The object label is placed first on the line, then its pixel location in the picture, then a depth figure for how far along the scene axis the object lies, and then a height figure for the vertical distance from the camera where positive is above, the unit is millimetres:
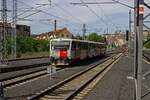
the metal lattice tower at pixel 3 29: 23885 +1407
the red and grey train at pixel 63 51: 24402 -792
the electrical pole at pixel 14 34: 31378 +1398
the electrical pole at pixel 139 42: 4908 +18
